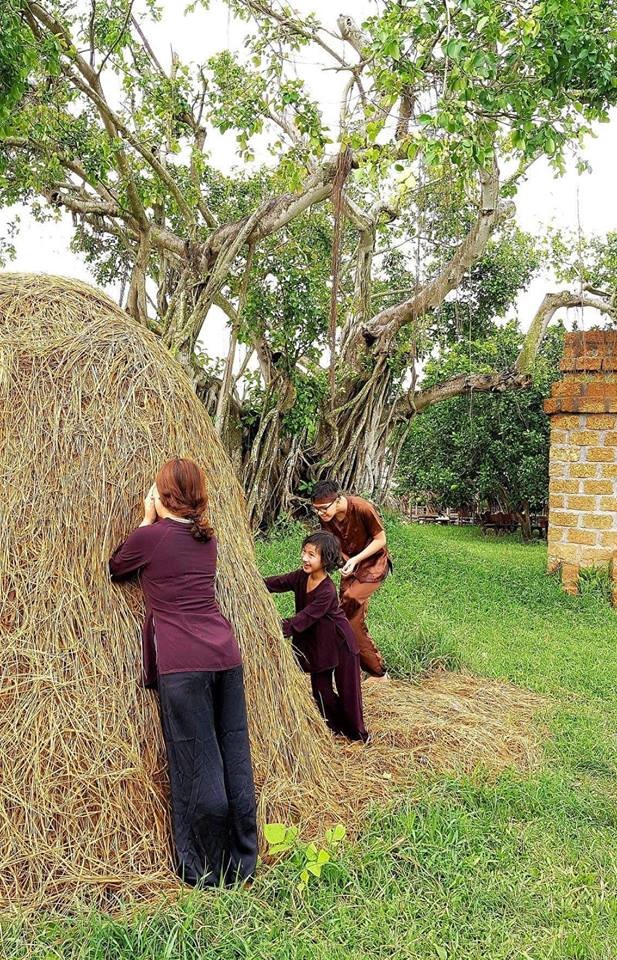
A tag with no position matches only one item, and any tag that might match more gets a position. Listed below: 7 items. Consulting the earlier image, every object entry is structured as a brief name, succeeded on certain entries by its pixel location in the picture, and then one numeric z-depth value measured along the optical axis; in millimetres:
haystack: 2947
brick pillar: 8992
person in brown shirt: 5531
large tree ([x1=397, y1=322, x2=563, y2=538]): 16891
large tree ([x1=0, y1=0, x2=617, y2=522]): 5820
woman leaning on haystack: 3035
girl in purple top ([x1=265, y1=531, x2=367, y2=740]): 4340
